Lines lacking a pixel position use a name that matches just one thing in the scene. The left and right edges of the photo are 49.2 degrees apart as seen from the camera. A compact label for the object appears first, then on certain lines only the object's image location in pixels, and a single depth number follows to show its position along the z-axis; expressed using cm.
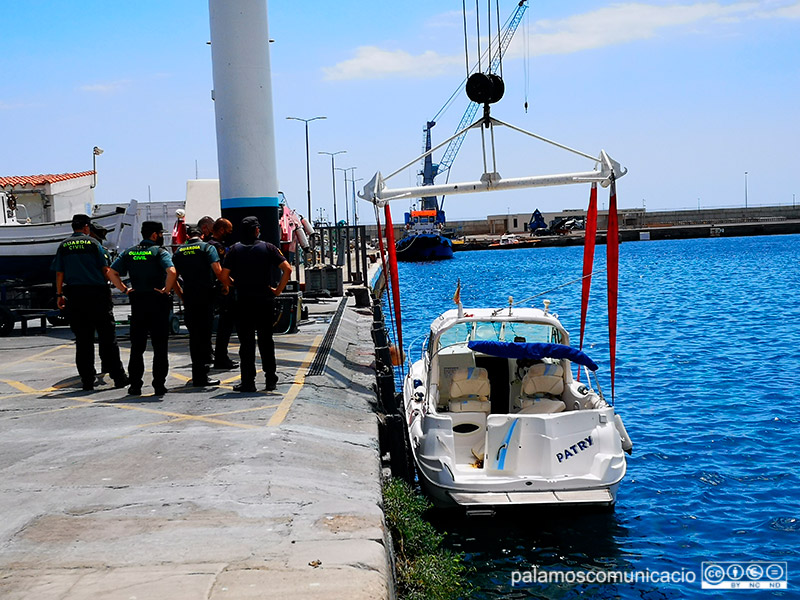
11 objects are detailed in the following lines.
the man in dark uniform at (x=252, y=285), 1054
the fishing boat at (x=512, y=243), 12850
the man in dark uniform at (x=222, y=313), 1245
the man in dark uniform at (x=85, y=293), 1108
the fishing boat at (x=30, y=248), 2017
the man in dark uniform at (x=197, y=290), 1141
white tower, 1672
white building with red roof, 3238
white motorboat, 955
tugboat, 9925
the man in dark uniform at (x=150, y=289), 1069
